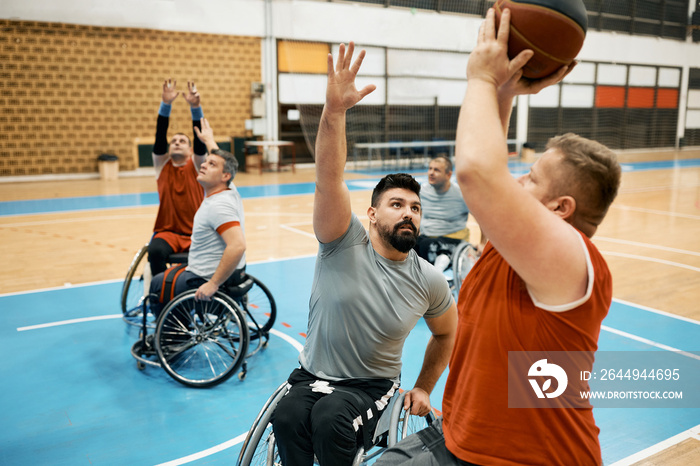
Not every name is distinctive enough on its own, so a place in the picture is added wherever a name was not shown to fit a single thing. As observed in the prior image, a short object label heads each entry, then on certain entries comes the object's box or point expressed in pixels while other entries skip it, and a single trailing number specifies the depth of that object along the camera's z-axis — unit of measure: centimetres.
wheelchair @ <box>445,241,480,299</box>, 499
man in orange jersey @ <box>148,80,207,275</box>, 498
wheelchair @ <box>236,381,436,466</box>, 220
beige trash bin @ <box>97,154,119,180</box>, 1430
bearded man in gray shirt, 218
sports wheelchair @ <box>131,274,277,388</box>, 379
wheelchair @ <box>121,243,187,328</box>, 473
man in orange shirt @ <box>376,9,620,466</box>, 121
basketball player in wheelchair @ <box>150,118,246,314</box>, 402
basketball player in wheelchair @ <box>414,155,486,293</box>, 527
